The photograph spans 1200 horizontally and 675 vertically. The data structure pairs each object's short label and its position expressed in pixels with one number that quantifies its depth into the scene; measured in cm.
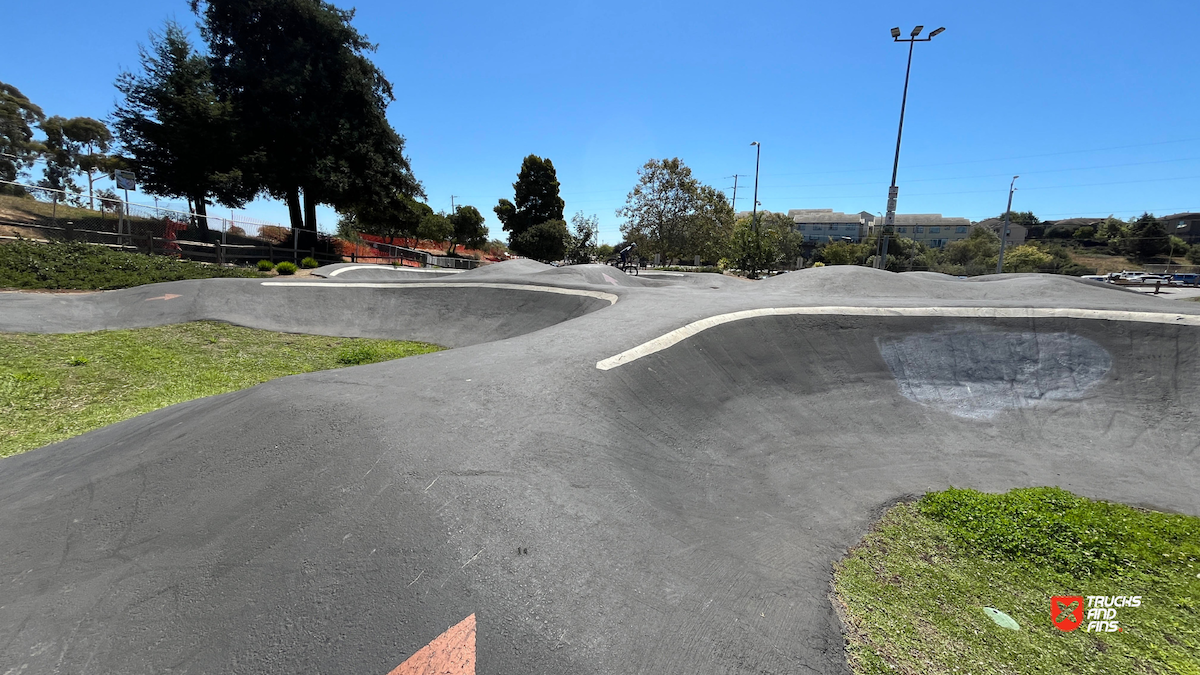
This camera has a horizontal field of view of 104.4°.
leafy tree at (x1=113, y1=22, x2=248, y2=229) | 2467
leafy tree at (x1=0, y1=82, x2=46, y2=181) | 4447
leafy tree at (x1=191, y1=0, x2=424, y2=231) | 2694
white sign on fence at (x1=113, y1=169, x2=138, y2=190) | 2117
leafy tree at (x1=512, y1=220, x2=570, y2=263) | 6044
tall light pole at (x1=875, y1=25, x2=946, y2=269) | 1910
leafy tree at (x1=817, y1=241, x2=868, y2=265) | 5738
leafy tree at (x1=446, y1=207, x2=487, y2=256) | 6228
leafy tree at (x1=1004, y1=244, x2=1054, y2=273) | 5019
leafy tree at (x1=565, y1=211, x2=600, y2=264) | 6288
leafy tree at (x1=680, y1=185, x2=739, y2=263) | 4403
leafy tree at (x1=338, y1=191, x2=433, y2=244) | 3116
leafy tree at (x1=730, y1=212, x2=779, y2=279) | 3482
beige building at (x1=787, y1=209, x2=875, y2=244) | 10225
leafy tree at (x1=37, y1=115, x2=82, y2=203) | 4953
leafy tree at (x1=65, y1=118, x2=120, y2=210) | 4744
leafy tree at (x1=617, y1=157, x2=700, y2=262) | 4347
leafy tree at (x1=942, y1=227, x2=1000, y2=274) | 5553
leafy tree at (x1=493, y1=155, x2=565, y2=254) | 6369
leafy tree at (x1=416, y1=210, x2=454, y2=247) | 5386
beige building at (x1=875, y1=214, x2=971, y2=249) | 10052
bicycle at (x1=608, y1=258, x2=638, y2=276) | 3247
